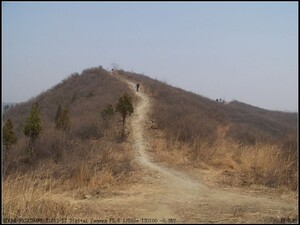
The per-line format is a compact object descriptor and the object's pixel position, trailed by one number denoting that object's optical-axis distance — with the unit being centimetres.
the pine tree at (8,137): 1952
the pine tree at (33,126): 1973
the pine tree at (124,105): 2097
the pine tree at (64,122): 2281
